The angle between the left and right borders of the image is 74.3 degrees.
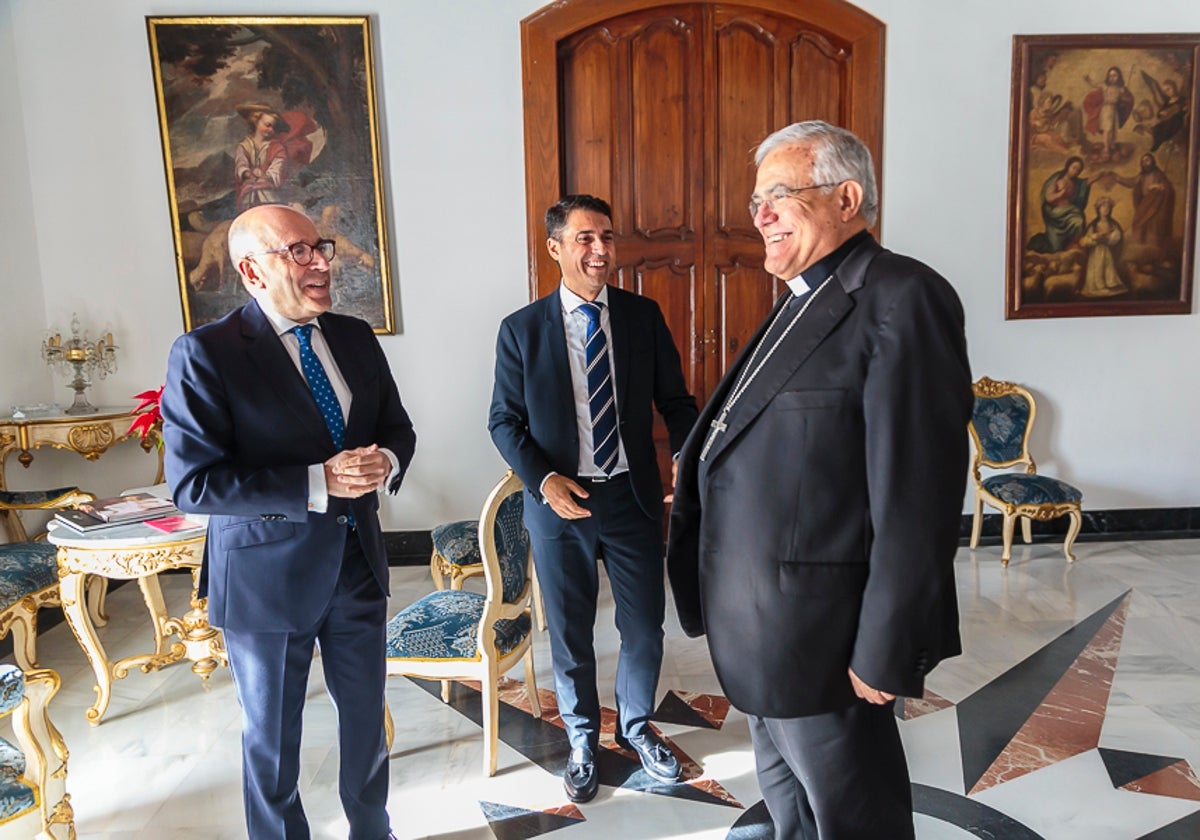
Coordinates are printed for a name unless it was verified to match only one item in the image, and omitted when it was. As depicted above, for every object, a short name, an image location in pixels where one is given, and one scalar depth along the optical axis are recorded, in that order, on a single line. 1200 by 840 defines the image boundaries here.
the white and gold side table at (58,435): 3.76
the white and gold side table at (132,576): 2.64
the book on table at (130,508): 2.80
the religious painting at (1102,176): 4.47
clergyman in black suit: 1.23
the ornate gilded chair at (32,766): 1.77
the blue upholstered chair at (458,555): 3.48
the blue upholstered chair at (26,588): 2.98
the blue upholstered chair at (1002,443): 4.41
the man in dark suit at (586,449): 2.25
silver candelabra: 4.16
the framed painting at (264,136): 4.21
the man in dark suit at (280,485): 1.64
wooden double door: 4.37
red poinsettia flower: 3.14
